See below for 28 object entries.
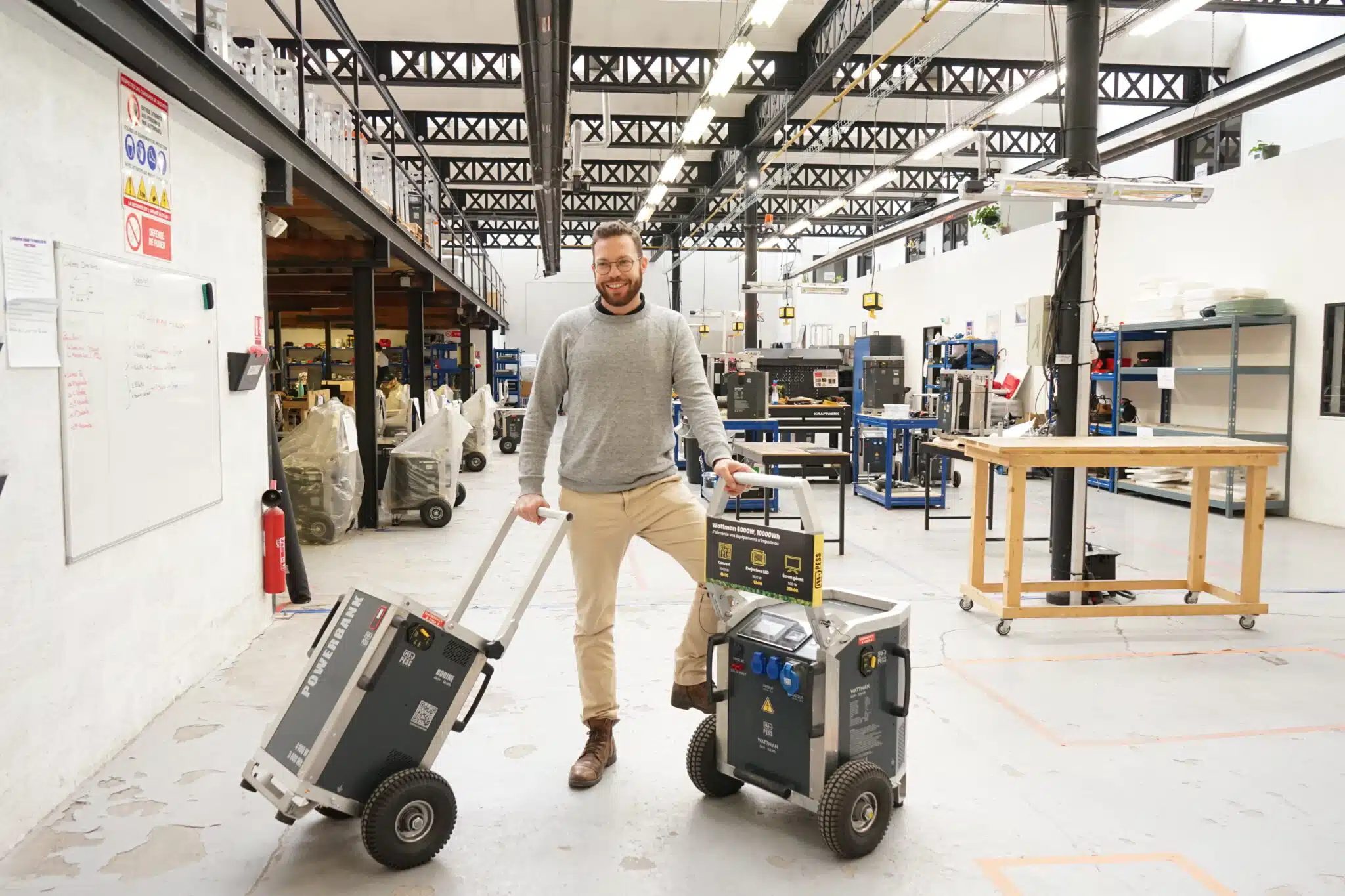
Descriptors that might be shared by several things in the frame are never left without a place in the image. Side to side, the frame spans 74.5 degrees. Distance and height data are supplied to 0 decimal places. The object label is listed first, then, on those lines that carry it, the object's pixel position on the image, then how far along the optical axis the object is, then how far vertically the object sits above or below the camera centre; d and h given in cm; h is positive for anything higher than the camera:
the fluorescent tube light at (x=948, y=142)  977 +283
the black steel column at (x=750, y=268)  1759 +247
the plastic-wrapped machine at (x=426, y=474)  759 -76
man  272 -19
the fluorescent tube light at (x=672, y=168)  1217 +311
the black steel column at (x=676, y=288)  2677 +308
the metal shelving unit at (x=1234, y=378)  817 +13
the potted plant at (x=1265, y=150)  915 +252
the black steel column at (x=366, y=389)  764 -3
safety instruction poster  318 +79
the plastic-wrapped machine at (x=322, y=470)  655 -63
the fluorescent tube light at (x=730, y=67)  770 +296
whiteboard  278 -6
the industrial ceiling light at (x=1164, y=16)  667 +292
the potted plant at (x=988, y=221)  1458 +289
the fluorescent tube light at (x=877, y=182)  1207 +291
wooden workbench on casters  433 -52
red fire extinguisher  452 -85
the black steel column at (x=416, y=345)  1098 +52
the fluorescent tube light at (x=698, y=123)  975 +302
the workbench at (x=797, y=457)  626 -49
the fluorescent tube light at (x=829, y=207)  1501 +320
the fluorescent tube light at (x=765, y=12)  677 +293
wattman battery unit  230 -82
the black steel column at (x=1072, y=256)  496 +77
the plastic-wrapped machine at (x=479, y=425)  1105 -50
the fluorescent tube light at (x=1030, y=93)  840 +293
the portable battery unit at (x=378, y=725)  224 -89
